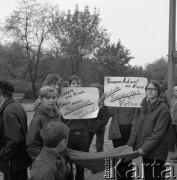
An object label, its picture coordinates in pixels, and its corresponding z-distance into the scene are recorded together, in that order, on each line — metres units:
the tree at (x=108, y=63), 37.68
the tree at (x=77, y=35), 35.91
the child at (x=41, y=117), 3.50
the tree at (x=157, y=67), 73.82
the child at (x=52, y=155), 2.66
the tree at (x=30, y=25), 37.44
